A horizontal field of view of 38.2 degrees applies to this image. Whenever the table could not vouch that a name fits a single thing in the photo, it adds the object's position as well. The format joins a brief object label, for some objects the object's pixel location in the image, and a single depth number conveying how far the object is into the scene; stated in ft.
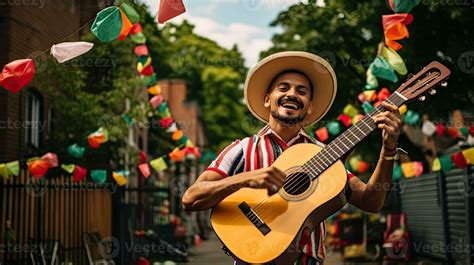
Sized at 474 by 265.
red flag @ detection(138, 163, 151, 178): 38.22
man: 10.90
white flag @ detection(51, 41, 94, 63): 20.38
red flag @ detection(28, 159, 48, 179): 31.03
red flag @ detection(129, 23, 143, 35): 36.48
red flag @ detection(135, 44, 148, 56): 36.58
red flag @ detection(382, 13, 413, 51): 26.32
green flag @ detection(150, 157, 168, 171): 39.04
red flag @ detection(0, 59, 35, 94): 20.17
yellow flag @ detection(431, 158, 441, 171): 34.14
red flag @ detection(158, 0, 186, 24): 18.26
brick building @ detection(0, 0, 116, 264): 31.04
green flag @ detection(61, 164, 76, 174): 33.27
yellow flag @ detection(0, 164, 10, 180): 29.04
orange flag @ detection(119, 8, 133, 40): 20.83
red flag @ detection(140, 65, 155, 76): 37.70
